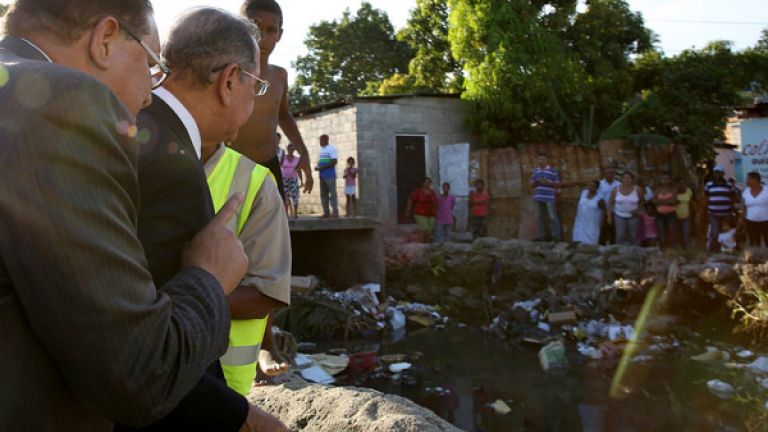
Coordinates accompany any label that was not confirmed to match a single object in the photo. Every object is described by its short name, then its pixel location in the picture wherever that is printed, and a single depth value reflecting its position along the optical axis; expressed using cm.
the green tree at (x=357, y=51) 2633
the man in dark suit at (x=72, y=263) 92
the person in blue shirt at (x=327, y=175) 1266
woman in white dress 1225
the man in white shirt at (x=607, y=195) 1223
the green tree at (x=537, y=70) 1594
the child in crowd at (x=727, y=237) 1088
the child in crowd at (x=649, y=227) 1146
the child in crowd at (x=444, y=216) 1378
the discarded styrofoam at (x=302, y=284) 1070
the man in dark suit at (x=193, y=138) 128
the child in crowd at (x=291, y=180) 1195
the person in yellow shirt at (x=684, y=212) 1116
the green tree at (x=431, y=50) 1878
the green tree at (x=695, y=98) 1583
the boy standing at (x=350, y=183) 1455
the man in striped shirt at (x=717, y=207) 1089
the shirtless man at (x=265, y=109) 345
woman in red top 1365
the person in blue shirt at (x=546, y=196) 1239
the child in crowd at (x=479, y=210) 1402
